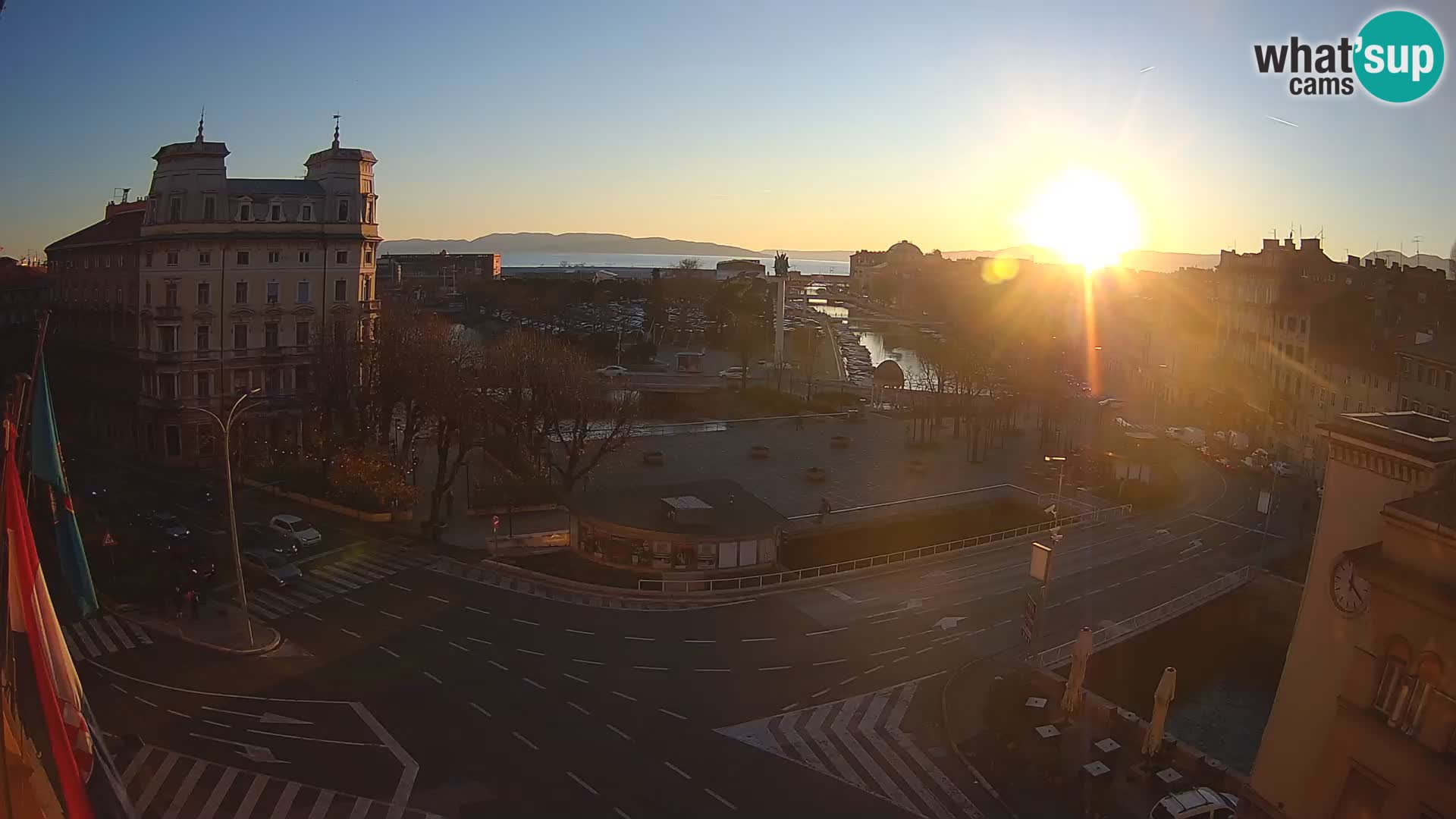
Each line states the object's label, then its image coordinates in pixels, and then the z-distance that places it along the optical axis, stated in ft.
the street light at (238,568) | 69.51
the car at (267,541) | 92.63
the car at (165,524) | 94.28
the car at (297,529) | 95.55
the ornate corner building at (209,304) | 128.67
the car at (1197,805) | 50.78
